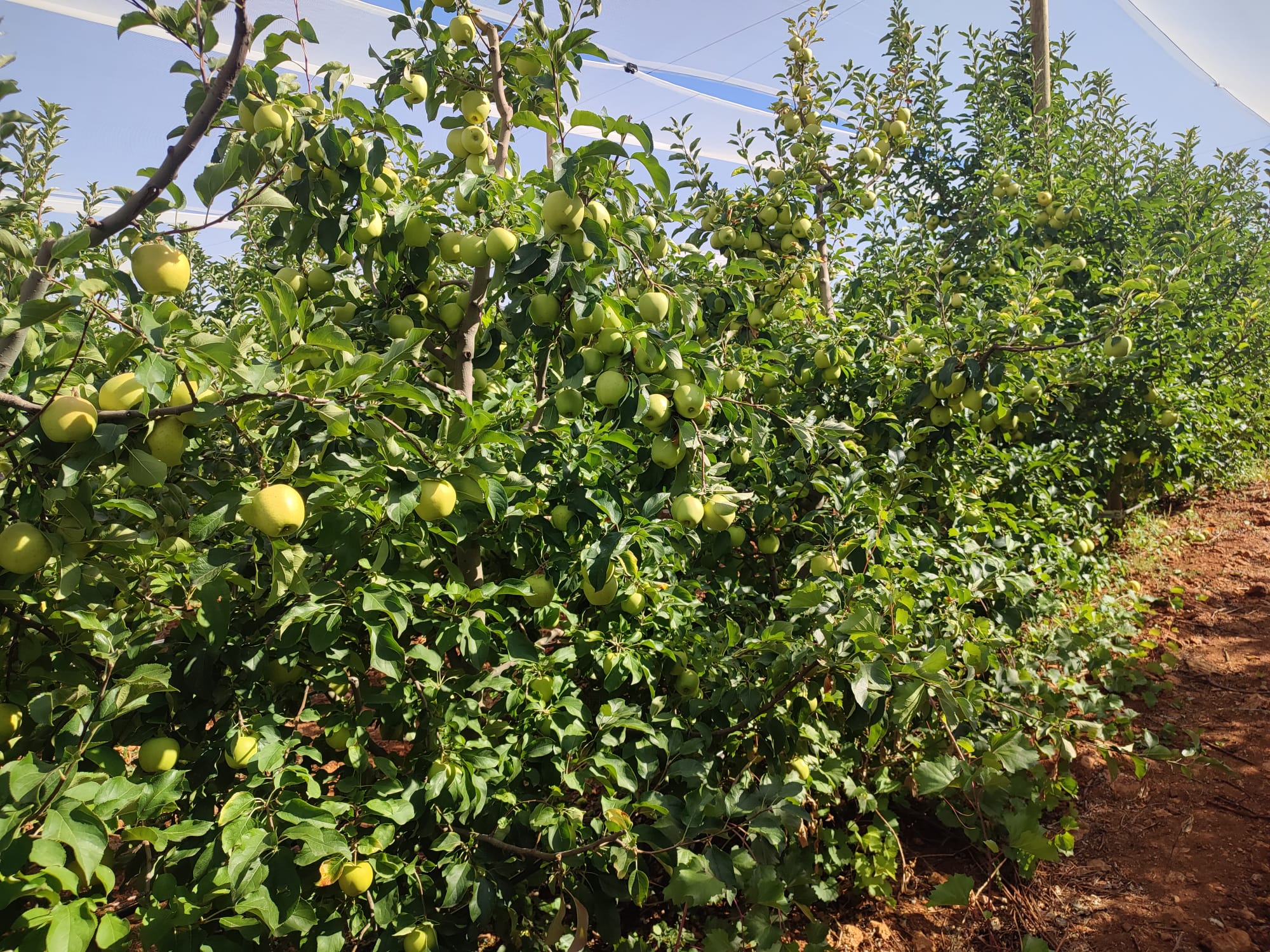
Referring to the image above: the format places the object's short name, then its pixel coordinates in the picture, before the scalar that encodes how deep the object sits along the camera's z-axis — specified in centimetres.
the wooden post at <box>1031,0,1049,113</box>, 520
